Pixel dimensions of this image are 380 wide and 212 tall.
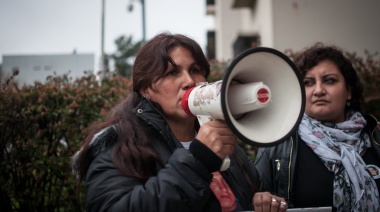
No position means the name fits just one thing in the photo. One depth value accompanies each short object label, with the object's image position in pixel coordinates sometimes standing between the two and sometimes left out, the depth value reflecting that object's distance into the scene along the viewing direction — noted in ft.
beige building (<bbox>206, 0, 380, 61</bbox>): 24.13
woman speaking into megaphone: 4.91
